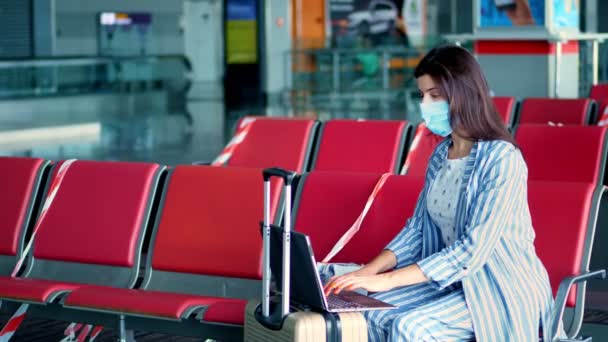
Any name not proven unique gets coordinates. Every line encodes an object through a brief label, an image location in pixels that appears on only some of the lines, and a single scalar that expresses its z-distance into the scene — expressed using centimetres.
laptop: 357
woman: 362
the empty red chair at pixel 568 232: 404
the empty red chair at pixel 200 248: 461
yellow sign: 2987
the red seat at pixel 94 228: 504
